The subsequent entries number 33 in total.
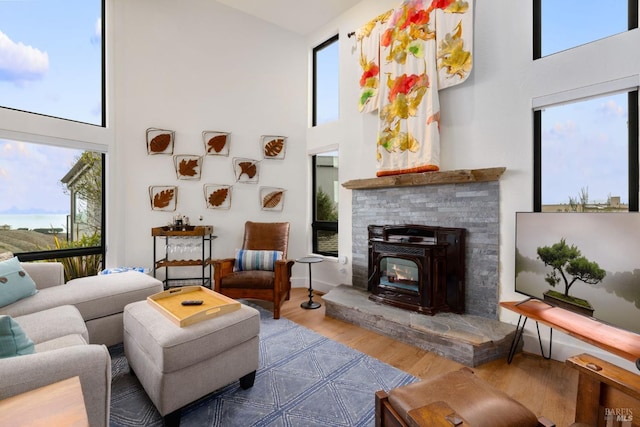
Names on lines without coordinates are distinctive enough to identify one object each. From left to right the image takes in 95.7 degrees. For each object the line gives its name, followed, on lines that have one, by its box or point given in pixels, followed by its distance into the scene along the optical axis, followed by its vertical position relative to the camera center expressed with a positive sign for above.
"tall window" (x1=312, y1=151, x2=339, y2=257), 4.21 +0.12
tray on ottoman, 1.73 -0.62
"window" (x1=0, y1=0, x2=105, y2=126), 2.85 +1.65
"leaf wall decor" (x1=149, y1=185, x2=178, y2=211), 3.69 +0.18
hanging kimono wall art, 2.74 +1.44
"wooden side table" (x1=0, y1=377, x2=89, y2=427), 0.74 -0.54
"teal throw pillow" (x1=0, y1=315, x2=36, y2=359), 1.14 -0.53
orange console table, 1.51 -0.72
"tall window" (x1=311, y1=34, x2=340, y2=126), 4.24 +1.96
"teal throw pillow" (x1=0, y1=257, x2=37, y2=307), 2.00 -0.52
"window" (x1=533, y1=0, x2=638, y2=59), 2.11 +1.47
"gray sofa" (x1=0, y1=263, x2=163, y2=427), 1.07 -0.66
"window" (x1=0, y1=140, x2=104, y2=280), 2.90 +0.08
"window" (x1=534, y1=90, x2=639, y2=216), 2.09 +0.43
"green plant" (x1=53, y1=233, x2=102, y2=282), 3.22 -0.57
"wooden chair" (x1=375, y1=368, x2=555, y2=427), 1.03 -0.78
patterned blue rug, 1.63 -1.17
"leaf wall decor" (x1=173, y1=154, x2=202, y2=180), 3.81 +0.60
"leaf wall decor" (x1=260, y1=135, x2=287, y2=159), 4.30 +0.97
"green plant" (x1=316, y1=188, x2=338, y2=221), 4.24 +0.05
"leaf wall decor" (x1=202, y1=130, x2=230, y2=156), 3.97 +0.96
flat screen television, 1.55 -0.32
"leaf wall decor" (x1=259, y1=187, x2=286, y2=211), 4.29 +0.20
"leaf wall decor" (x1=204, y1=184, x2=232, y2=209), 3.97 +0.21
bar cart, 3.51 -0.52
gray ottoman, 1.54 -0.83
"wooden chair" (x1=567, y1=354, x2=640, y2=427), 1.16 -0.79
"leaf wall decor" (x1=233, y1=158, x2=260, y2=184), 4.14 +0.60
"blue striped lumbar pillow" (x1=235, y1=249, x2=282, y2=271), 3.51 -0.60
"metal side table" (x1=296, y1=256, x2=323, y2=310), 3.43 -1.11
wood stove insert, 2.73 -0.57
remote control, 1.92 -0.61
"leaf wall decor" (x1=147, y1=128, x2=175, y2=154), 3.66 +0.90
